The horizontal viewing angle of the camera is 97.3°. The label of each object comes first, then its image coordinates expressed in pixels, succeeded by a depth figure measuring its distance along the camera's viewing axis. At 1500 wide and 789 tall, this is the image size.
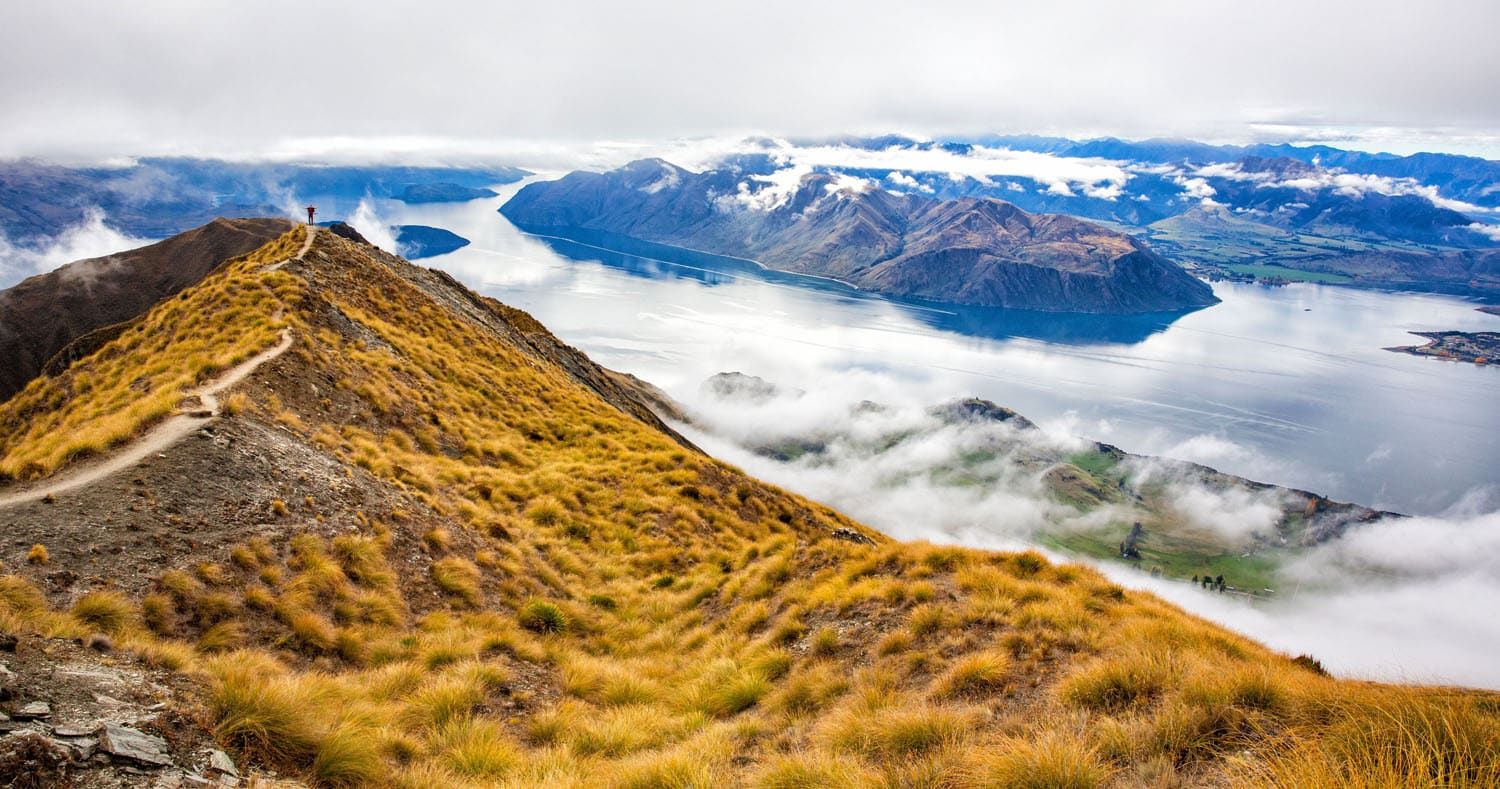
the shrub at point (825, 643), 10.62
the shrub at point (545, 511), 18.50
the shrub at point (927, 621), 10.38
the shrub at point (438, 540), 14.50
